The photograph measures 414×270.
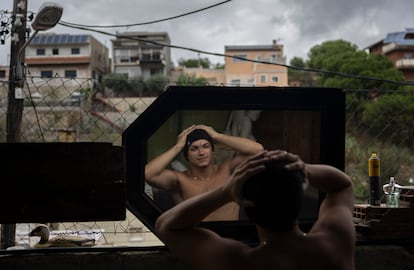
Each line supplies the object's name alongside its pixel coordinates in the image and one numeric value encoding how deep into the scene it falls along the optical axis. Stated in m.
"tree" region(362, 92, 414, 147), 8.82
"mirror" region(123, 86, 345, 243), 2.53
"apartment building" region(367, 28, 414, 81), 44.34
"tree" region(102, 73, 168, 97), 28.02
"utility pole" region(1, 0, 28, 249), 8.30
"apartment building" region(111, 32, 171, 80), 55.94
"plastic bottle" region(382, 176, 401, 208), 3.00
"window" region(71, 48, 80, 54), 50.78
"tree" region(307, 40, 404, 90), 28.02
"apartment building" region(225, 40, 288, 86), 28.27
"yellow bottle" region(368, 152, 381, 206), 3.00
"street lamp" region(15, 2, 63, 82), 8.15
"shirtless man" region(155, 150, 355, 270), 1.38
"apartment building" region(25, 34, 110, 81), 50.19
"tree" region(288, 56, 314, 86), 39.12
